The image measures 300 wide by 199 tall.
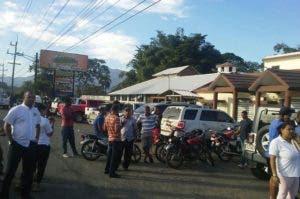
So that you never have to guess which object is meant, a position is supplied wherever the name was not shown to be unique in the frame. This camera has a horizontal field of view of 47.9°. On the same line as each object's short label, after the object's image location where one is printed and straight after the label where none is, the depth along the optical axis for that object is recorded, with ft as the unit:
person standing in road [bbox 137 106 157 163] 31.28
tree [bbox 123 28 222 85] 154.88
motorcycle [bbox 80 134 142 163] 31.97
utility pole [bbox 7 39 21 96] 172.64
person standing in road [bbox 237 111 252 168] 31.72
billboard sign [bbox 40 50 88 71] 156.09
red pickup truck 76.71
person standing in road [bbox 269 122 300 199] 16.45
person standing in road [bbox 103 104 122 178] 25.90
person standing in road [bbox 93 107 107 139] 31.65
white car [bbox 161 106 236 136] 41.42
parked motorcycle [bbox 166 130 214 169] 30.32
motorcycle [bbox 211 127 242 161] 35.49
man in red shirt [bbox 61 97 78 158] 33.48
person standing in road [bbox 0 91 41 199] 17.99
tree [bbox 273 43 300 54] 151.15
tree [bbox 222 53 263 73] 171.83
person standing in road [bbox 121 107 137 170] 28.28
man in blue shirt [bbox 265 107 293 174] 20.79
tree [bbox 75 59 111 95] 222.21
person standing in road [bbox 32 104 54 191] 21.34
